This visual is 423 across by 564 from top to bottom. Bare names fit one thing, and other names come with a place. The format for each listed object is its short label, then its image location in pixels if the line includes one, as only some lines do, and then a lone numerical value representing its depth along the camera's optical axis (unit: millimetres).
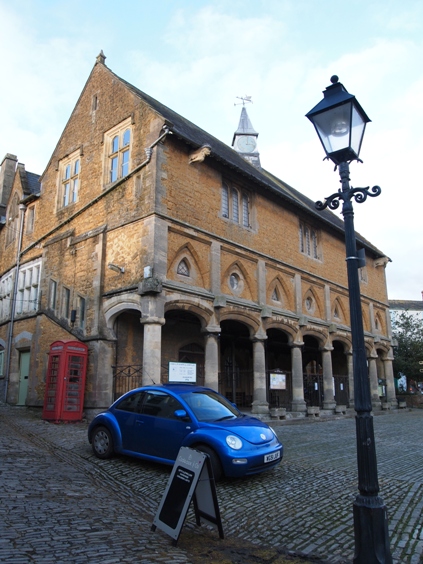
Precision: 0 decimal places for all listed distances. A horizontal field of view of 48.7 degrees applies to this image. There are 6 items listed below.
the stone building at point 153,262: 14734
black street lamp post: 3928
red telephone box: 13703
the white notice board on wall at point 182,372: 13682
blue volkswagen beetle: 6797
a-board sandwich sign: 4617
